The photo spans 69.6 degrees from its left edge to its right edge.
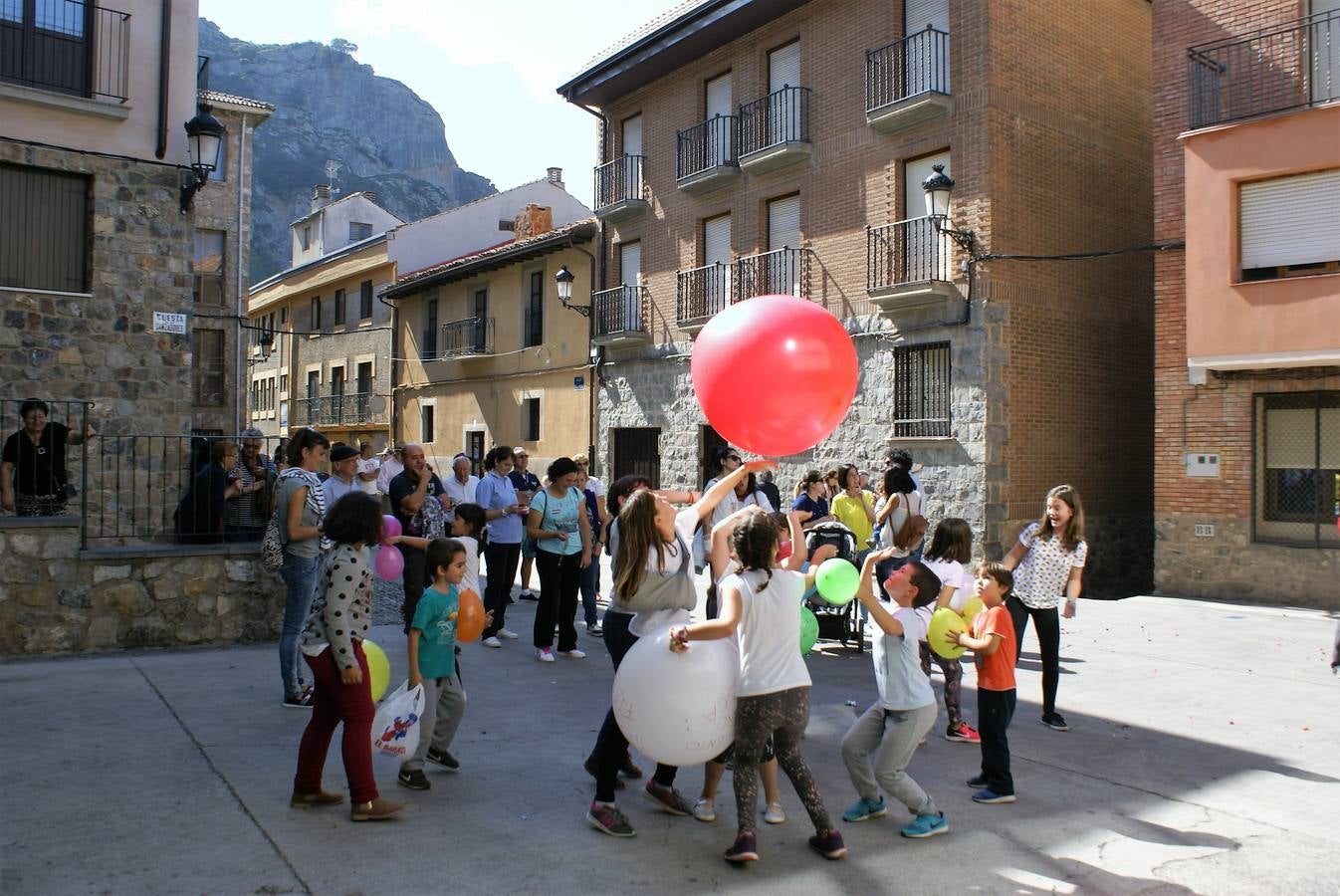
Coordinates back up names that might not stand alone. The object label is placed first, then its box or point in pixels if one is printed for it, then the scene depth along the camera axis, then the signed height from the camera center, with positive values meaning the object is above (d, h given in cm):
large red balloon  428 +40
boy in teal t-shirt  465 -98
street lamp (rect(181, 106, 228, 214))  1015 +333
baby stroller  848 -132
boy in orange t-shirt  455 -102
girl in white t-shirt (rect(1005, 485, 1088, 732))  592 -68
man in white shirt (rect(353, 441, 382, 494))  916 -18
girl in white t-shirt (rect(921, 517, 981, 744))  486 -62
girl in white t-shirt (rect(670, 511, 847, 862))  377 -79
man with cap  686 -10
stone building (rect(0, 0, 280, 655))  1079 +262
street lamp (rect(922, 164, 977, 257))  1343 +372
